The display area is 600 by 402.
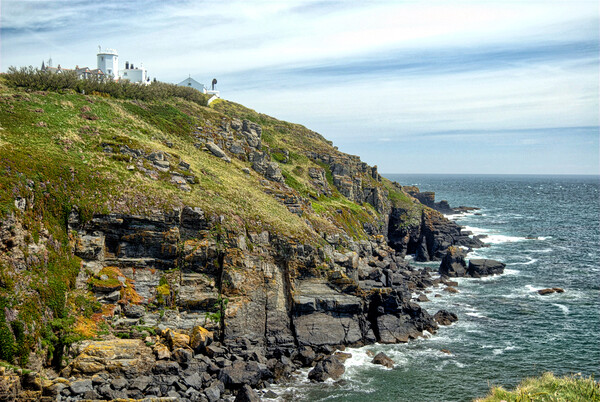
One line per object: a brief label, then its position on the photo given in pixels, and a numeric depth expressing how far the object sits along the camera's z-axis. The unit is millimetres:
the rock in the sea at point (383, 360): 44062
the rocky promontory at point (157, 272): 37000
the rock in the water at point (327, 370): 41312
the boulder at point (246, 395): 35500
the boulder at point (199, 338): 42122
